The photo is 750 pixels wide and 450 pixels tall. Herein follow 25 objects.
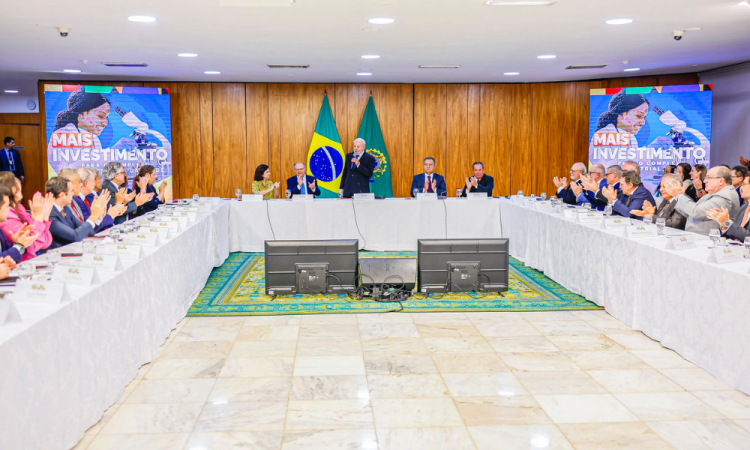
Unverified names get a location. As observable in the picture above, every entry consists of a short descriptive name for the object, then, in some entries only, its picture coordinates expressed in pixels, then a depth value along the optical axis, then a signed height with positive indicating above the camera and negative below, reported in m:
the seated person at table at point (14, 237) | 3.53 -0.41
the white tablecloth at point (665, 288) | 3.27 -0.87
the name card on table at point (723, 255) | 3.47 -0.53
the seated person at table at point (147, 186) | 6.77 -0.18
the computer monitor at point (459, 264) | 5.55 -0.92
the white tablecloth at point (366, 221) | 7.89 -0.71
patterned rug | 5.09 -1.23
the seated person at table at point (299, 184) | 8.44 -0.21
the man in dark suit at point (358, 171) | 8.69 -0.02
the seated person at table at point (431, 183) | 8.43 -0.20
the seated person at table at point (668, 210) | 5.15 -0.40
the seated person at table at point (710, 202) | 4.88 -0.29
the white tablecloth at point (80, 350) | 2.12 -0.84
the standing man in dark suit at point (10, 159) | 11.30 +0.25
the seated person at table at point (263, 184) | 8.37 -0.20
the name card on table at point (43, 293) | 2.58 -0.55
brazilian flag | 10.34 +0.27
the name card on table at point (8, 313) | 2.26 -0.56
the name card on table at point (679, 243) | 4.00 -0.53
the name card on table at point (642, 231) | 4.54 -0.50
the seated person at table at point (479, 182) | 8.38 -0.19
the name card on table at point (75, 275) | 2.92 -0.53
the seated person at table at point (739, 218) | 4.30 -0.39
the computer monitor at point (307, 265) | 5.45 -0.91
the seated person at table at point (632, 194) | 5.90 -0.27
